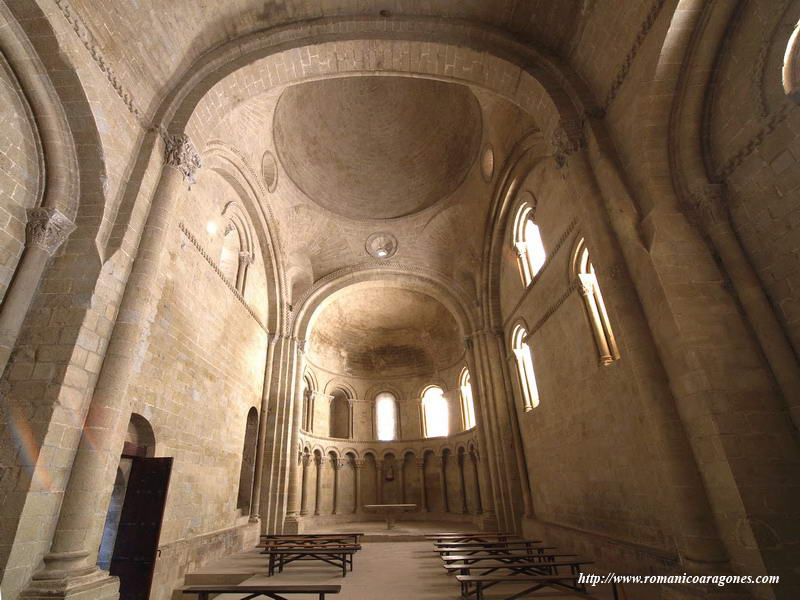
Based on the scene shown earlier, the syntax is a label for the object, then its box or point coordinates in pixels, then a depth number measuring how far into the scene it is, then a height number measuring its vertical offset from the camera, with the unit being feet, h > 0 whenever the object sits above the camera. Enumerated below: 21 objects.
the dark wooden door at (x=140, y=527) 21.20 -0.90
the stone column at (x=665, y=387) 15.38 +3.58
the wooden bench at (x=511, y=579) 17.97 -4.24
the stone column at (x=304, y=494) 57.98 +0.73
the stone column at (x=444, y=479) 63.16 +1.85
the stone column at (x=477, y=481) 56.59 +1.14
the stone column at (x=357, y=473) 65.00 +3.52
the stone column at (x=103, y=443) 14.35 +2.51
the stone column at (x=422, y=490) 64.64 +0.34
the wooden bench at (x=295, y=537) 30.94 -2.65
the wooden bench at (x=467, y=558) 21.27 -3.33
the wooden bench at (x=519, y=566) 18.96 -3.51
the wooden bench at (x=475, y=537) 30.50 -3.30
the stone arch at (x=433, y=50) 26.78 +28.57
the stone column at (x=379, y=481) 66.13 +2.15
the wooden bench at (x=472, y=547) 25.57 -3.34
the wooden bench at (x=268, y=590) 15.76 -3.34
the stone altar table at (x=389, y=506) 50.03 -1.40
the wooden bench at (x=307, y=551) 26.05 -3.06
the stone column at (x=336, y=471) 63.36 +3.89
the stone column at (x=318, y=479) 60.54 +2.71
